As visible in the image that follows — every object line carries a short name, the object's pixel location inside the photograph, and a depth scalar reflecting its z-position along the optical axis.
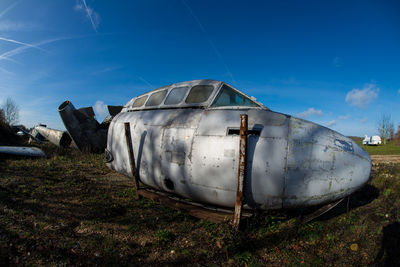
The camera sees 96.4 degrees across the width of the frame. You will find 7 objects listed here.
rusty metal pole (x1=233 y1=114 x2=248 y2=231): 3.33
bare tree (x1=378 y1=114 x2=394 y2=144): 57.99
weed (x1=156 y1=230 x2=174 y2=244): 3.70
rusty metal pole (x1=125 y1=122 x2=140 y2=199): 5.45
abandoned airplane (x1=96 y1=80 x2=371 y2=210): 3.36
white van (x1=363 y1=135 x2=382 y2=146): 51.85
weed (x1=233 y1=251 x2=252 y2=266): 3.13
